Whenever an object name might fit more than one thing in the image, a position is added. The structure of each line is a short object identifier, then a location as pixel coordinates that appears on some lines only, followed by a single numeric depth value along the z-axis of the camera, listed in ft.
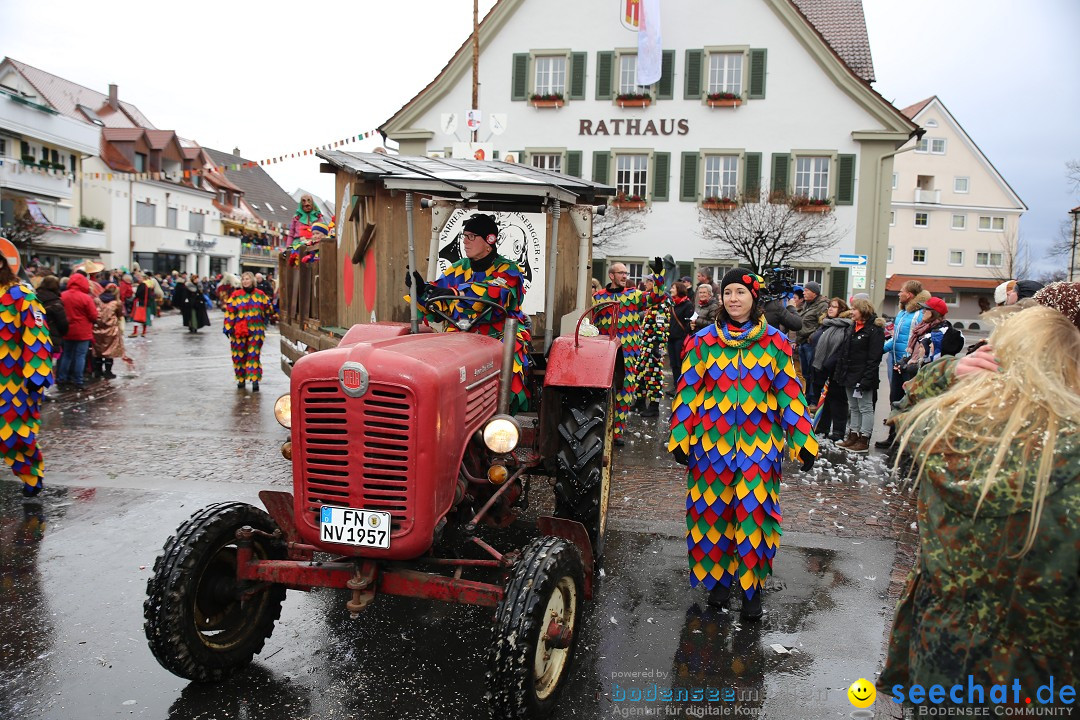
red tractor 9.80
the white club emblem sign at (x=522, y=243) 23.57
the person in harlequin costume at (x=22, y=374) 18.98
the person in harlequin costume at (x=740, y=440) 13.16
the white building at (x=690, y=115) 71.51
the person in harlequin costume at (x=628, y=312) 30.66
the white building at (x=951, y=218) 163.53
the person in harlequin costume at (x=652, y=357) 34.22
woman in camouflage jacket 5.49
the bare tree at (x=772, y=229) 70.03
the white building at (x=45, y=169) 104.32
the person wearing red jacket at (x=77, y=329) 36.04
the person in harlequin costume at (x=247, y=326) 35.47
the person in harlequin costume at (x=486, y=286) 14.01
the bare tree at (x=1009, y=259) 162.50
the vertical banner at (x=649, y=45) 70.28
